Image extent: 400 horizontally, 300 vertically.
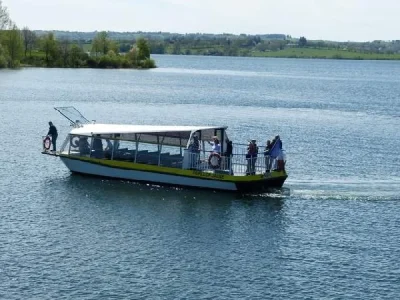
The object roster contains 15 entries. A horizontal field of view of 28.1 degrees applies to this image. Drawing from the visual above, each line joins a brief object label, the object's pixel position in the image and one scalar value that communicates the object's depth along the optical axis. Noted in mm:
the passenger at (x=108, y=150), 52469
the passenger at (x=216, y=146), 49094
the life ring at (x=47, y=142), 54700
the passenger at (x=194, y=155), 49312
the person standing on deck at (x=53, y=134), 54831
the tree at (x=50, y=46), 195875
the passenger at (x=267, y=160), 48906
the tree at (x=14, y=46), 184600
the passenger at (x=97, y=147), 52656
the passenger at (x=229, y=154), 48719
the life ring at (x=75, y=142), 53469
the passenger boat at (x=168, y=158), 48594
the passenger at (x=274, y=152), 48688
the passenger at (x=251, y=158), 48781
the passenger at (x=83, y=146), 53094
